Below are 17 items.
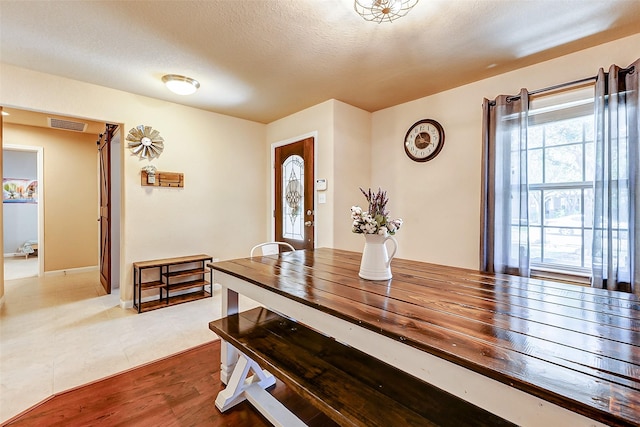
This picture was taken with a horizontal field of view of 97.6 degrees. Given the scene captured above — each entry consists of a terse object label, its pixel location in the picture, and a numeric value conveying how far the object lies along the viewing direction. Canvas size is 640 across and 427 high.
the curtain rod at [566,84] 2.06
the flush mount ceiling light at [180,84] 2.80
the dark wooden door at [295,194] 3.74
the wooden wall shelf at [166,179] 3.40
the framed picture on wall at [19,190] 5.98
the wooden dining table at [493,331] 0.68
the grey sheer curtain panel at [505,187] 2.51
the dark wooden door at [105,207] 3.93
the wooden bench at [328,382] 1.07
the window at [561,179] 2.32
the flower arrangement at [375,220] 1.55
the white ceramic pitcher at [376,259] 1.59
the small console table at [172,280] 3.30
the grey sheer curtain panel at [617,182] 2.00
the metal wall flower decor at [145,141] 3.31
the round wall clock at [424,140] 3.24
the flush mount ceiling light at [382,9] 1.75
